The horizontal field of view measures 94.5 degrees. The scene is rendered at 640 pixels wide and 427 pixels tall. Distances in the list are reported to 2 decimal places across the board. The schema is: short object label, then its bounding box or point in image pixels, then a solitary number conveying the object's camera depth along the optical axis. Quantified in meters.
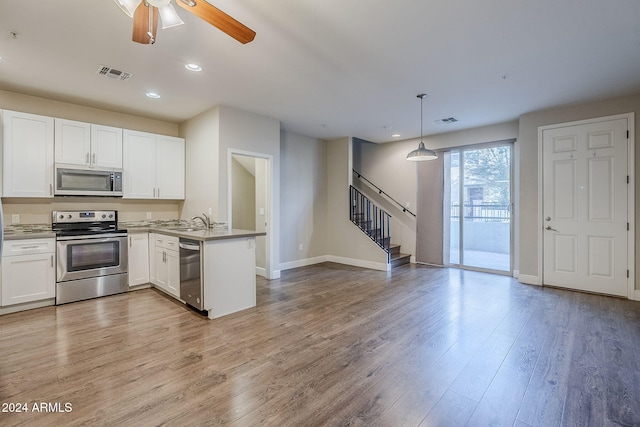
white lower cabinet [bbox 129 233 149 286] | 4.47
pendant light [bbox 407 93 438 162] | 4.34
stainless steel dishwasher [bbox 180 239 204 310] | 3.42
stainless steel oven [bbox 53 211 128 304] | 3.86
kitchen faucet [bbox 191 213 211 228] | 4.45
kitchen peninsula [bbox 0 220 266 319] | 3.39
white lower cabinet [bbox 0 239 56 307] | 3.51
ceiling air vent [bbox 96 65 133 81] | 3.33
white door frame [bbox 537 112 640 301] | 4.10
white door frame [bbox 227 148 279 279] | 5.15
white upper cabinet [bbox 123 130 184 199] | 4.68
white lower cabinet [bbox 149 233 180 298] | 3.92
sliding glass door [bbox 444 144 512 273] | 5.58
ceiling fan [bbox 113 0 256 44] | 1.76
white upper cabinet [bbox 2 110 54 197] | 3.73
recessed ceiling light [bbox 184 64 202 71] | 3.23
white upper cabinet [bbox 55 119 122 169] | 4.10
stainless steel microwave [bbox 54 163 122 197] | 4.09
